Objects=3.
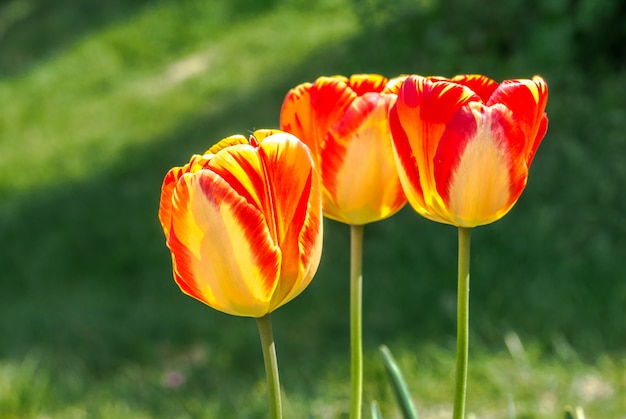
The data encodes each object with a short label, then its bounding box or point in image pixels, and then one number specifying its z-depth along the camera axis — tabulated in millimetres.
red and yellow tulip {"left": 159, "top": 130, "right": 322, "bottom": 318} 1082
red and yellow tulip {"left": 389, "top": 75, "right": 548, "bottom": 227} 1108
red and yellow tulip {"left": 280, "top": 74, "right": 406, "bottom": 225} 1151
